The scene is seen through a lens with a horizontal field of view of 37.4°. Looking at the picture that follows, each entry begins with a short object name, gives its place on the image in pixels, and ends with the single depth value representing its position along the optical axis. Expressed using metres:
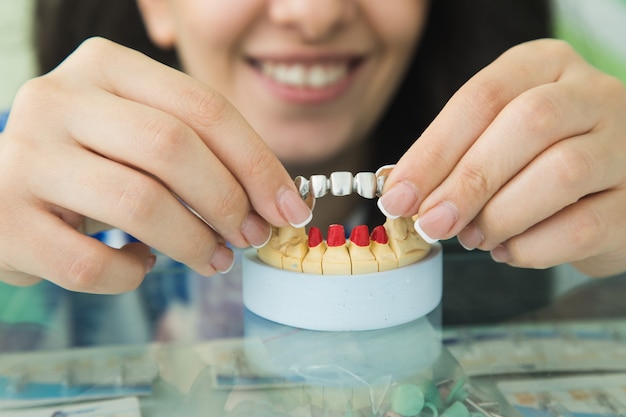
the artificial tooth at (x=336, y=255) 0.29
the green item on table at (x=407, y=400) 0.24
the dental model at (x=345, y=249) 0.29
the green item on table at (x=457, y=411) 0.24
